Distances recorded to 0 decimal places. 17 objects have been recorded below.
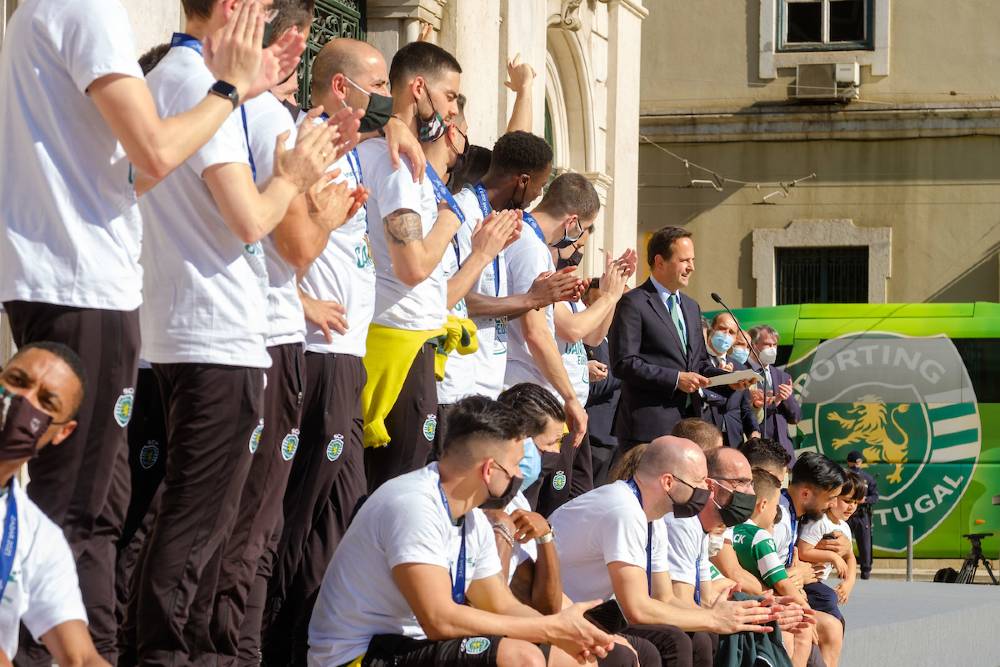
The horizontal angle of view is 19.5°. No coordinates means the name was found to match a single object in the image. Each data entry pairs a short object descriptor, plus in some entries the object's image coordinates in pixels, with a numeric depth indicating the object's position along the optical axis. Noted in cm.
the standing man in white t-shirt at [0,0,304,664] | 625
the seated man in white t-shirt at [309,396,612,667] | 803
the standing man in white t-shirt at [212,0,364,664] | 744
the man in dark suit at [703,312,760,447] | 1590
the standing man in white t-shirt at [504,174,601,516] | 1133
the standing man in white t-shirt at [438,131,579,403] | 1075
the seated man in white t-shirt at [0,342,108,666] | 545
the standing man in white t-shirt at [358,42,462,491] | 920
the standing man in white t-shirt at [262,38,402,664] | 834
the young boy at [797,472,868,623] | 1533
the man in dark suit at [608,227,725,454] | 1453
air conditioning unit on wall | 3858
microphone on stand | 2048
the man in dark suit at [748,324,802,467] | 2091
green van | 2958
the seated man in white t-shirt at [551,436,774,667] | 1016
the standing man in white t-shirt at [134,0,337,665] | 689
